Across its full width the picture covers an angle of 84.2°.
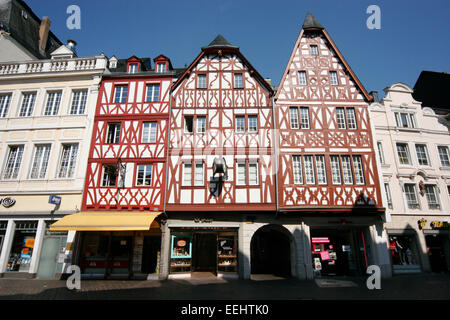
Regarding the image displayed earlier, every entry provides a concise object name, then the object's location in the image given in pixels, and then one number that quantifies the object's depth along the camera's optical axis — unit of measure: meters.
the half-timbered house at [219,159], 12.31
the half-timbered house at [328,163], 12.22
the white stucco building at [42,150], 12.30
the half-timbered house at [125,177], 12.08
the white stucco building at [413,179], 13.75
